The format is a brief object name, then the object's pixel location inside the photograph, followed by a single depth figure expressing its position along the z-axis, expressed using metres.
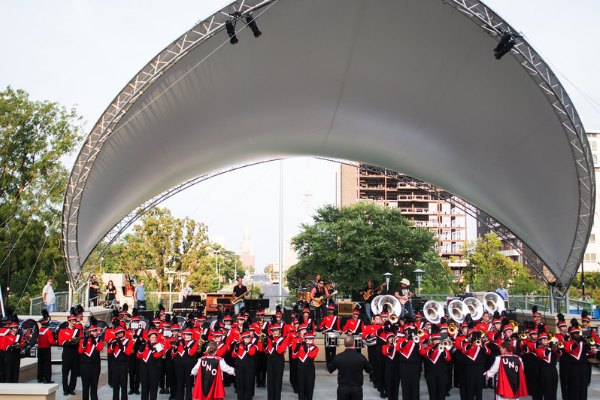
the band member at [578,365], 10.95
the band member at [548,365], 10.97
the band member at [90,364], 11.17
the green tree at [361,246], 39.62
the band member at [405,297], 16.68
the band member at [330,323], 13.86
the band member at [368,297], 18.56
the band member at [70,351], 11.64
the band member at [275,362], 11.32
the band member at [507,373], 9.41
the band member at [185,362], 11.06
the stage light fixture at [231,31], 13.95
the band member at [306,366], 11.05
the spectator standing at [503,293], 20.80
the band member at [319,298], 18.05
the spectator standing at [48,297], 18.78
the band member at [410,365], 11.09
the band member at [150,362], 10.99
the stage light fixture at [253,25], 14.00
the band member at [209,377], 9.80
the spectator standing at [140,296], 21.43
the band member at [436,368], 10.87
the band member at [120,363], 11.09
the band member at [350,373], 8.34
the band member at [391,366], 11.53
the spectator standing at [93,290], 22.87
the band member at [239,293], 20.25
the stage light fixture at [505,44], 13.98
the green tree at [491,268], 52.88
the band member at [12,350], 11.56
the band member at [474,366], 11.20
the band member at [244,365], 11.22
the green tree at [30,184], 31.72
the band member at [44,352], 12.70
